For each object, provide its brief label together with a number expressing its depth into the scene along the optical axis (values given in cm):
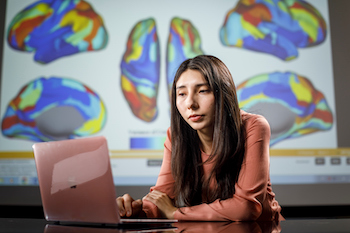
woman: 98
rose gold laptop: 73
